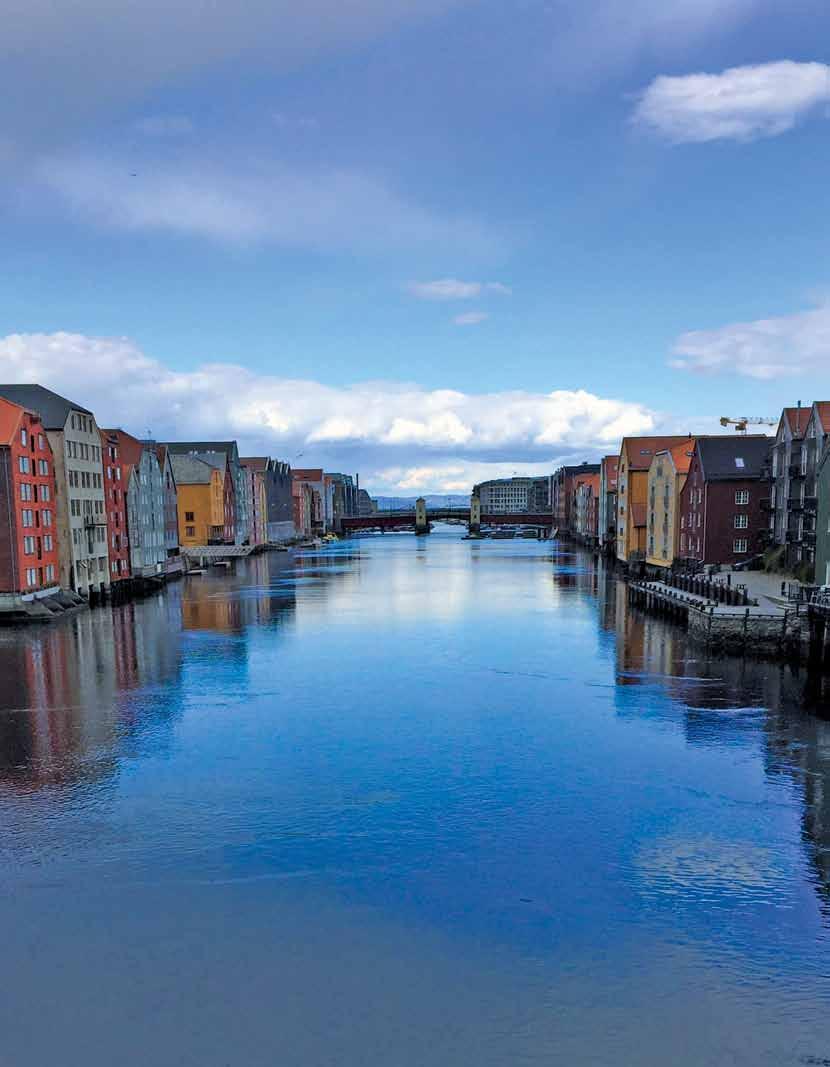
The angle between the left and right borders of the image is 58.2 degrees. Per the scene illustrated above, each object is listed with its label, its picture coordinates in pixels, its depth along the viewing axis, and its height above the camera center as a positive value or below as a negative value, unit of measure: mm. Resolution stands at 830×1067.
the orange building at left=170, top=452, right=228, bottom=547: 112812 -464
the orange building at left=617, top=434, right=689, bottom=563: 92562 -376
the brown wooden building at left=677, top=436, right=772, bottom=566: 66938 -1971
